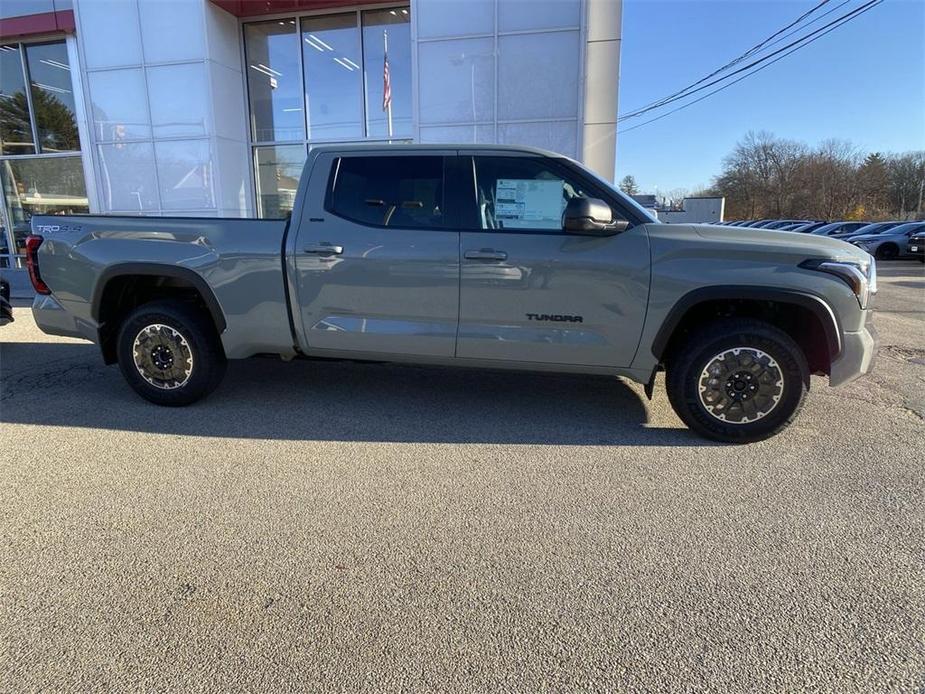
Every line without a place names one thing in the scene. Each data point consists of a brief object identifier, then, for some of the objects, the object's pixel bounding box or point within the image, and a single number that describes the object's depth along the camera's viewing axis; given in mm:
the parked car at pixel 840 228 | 27141
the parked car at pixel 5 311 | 5781
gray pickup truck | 3670
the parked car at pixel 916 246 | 21312
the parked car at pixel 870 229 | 24764
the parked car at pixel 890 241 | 22375
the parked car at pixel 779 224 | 30714
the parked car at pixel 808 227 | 28391
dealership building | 10398
